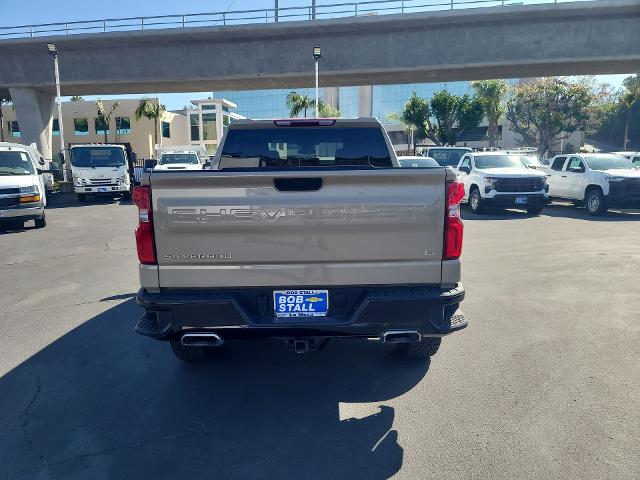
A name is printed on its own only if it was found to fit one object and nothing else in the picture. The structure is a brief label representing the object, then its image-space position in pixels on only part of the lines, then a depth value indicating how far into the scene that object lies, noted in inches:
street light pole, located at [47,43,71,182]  956.0
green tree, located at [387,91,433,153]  2215.8
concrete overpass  890.7
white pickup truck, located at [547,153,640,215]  541.0
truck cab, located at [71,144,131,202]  762.2
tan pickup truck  126.1
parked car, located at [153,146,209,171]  945.5
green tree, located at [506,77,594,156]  1860.6
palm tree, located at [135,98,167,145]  2043.6
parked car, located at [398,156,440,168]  641.6
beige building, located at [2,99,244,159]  2082.9
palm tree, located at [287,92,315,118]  1952.5
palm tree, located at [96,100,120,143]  2052.2
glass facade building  4286.4
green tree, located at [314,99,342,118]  2059.1
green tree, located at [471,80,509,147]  2170.3
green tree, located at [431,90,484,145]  2146.9
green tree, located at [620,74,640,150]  1895.9
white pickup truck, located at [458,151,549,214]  570.3
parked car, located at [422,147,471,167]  823.1
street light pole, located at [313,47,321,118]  879.1
